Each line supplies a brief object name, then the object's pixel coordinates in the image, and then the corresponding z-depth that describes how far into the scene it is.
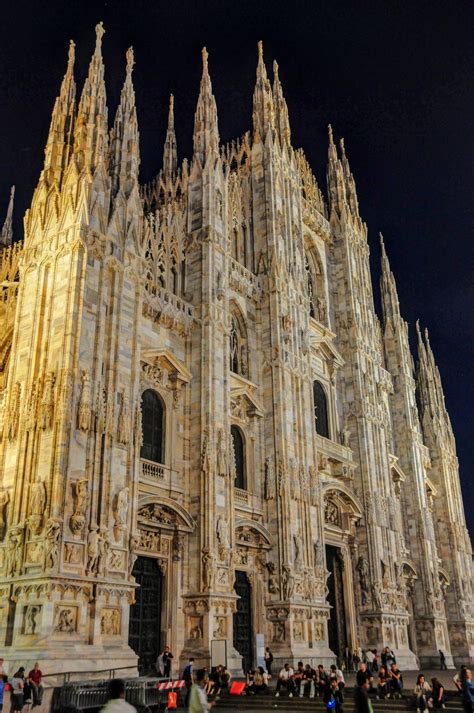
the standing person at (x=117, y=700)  6.09
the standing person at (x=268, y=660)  24.22
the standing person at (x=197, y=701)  8.59
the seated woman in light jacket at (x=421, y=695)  17.02
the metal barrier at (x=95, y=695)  15.52
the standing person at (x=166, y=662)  20.11
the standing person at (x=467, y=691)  13.98
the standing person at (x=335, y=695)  16.17
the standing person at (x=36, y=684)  15.14
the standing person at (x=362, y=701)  9.99
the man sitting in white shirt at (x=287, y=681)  20.47
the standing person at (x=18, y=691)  14.34
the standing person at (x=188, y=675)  18.45
